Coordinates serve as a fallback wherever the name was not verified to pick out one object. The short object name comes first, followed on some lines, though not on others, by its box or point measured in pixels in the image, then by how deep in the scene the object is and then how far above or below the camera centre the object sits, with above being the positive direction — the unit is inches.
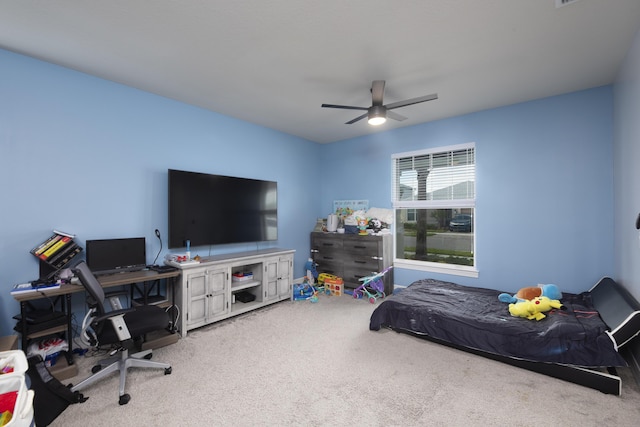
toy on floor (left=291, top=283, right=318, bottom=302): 164.6 -48.1
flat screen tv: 128.6 +3.0
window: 156.7 +3.8
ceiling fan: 108.0 +44.3
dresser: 169.6 -27.0
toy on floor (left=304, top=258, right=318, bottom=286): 189.5 -39.9
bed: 81.4 -39.7
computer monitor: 105.0 -16.1
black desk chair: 75.0 -33.8
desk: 82.0 -24.5
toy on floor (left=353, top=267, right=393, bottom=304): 162.3 -44.8
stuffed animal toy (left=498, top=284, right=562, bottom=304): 115.2 -33.9
